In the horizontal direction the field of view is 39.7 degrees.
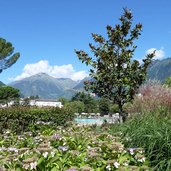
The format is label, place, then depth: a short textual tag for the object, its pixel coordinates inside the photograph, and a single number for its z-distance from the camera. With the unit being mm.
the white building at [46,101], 56400
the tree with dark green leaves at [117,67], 7762
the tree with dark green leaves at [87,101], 45393
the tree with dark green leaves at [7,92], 36234
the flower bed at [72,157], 2027
